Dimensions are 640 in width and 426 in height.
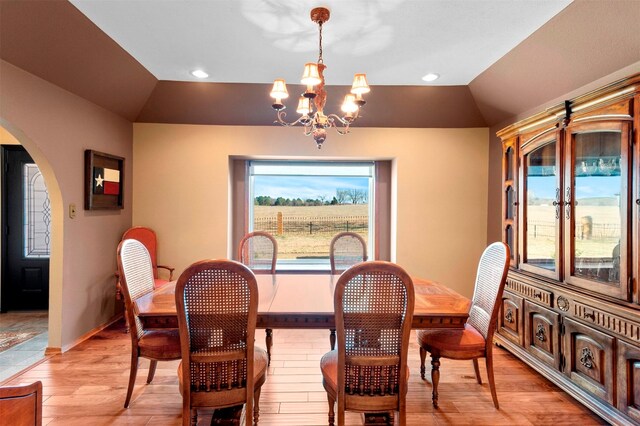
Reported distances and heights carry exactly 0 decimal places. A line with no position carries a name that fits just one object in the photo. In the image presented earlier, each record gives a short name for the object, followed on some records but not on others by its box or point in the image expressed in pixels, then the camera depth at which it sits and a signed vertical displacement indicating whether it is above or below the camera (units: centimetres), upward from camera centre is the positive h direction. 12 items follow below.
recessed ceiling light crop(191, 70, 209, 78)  312 +139
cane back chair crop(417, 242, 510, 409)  205 -81
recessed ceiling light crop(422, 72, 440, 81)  316 +139
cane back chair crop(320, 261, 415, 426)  147 -60
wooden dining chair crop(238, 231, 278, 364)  310 -37
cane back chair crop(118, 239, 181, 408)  198 -73
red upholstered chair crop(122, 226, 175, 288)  360 -31
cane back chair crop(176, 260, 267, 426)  149 -58
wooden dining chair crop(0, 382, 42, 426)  88 -55
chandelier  202 +78
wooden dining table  180 -55
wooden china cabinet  181 -23
